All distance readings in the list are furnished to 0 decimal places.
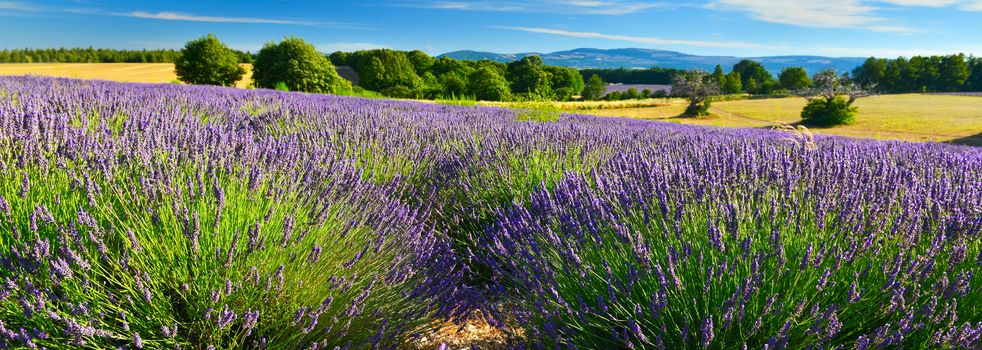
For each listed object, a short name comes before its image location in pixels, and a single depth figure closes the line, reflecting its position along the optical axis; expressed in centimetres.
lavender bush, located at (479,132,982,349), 136
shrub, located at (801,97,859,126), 3547
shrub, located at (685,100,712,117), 4367
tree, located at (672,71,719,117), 4466
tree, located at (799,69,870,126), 3569
